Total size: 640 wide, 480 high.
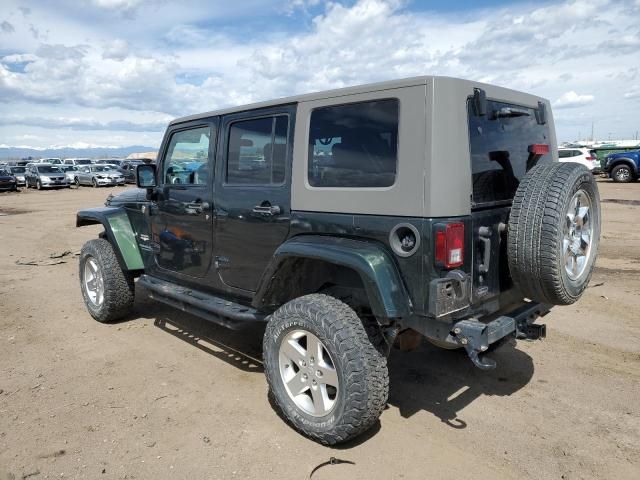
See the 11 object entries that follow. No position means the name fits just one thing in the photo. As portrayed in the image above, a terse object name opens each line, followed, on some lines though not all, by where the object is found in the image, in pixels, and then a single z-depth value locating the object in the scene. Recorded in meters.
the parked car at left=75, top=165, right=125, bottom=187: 30.39
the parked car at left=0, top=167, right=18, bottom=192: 27.47
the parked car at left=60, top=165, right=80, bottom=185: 31.12
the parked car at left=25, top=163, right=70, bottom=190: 28.84
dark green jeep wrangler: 2.66
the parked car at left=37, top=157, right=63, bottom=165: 40.09
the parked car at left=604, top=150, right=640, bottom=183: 20.86
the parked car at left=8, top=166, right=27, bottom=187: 31.56
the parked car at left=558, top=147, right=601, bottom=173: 21.81
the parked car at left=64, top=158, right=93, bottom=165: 38.66
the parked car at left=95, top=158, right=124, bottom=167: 38.61
